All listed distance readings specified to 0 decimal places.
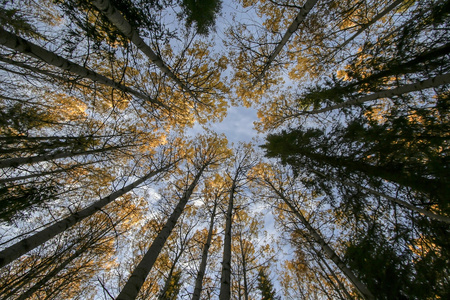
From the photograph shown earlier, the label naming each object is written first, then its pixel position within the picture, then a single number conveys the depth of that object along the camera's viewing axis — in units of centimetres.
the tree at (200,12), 398
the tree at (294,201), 302
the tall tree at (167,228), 207
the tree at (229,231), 273
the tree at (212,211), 367
